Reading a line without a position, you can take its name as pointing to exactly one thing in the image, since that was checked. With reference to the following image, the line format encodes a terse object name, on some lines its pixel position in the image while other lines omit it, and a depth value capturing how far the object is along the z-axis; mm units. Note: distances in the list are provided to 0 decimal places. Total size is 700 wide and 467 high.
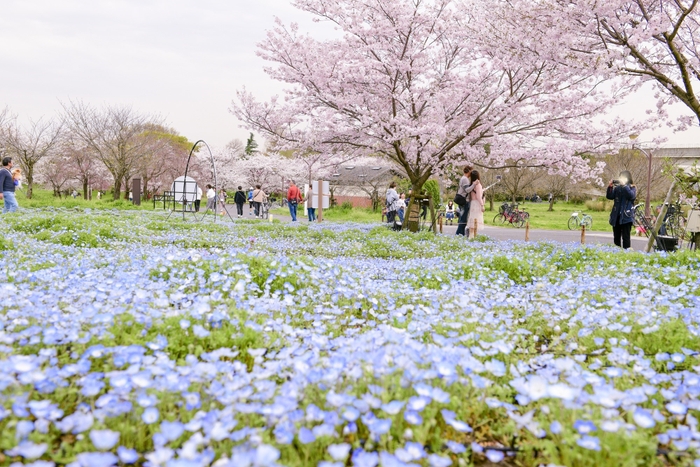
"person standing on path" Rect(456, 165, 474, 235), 13008
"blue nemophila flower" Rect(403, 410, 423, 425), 1847
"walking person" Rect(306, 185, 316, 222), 23562
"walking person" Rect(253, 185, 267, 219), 27347
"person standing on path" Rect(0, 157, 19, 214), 14250
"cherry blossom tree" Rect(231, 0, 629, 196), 13203
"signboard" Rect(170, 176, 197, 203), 19095
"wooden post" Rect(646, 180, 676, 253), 9693
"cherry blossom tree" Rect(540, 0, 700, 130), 9297
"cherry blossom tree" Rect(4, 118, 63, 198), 35250
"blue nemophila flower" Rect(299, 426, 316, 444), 1670
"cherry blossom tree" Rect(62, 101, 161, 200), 36062
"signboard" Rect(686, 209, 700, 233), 9242
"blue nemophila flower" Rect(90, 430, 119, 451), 1597
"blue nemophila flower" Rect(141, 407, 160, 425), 1853
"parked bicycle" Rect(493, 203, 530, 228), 28672
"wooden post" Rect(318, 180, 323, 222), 22669
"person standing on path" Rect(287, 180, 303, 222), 22469
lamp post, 25672
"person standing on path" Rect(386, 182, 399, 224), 20391
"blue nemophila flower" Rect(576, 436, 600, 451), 1736
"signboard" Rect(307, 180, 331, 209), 22875
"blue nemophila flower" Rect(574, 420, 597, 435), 1801
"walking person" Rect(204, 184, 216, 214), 27150
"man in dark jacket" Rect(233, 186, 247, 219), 29262
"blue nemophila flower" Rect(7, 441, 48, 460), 1571
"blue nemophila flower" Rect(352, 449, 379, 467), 1592
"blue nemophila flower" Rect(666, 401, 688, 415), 2104
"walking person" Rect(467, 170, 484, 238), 12820
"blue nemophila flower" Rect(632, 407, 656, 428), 1866
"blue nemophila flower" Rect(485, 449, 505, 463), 1819
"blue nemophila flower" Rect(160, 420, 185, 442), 1643
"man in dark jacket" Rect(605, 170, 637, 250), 11430
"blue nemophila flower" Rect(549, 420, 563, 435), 1852
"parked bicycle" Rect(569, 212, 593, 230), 25750
